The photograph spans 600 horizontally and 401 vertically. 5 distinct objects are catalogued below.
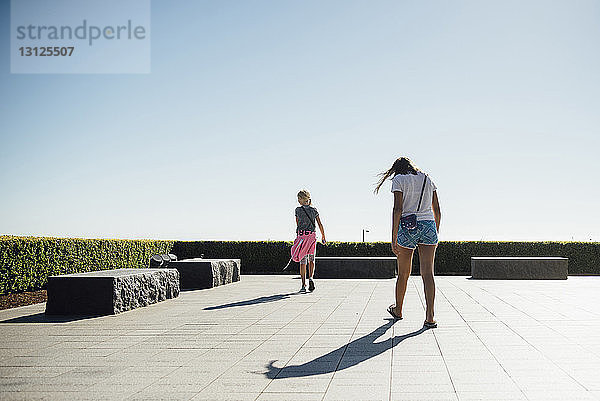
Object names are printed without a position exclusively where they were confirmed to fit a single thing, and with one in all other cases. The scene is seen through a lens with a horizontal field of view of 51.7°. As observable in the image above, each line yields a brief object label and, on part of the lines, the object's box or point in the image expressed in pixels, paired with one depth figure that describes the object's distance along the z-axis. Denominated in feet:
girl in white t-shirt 23.89
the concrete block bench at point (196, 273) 44.29
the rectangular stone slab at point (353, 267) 59.62
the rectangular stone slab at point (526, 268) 58.13
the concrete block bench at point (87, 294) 28.14
